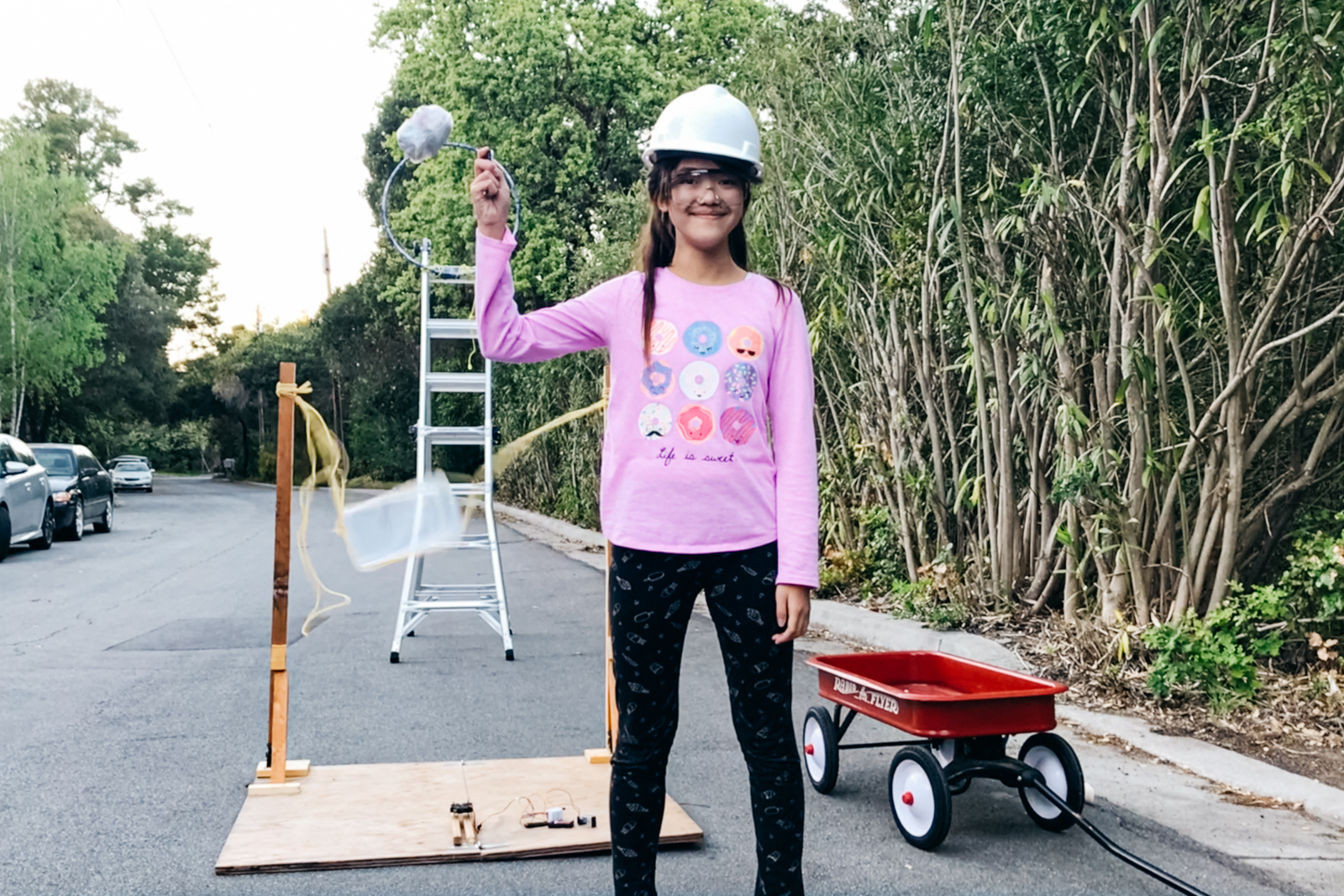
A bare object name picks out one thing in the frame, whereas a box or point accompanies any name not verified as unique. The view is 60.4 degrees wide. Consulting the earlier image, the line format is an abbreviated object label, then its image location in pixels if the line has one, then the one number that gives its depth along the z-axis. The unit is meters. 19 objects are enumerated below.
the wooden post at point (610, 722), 4.27
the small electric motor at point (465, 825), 3.57
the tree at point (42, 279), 31.52
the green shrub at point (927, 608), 6.86
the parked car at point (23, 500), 13.18
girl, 2.57
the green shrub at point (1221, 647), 5.02
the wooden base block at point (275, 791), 4.04
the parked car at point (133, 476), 41.81
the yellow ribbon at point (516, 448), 3.37
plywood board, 3.47
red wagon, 3.56
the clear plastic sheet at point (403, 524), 3.42
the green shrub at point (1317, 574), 4.82
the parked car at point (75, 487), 16.14
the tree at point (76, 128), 46.38
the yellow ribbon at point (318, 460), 3.96
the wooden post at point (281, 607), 4.02
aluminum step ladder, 6.21
